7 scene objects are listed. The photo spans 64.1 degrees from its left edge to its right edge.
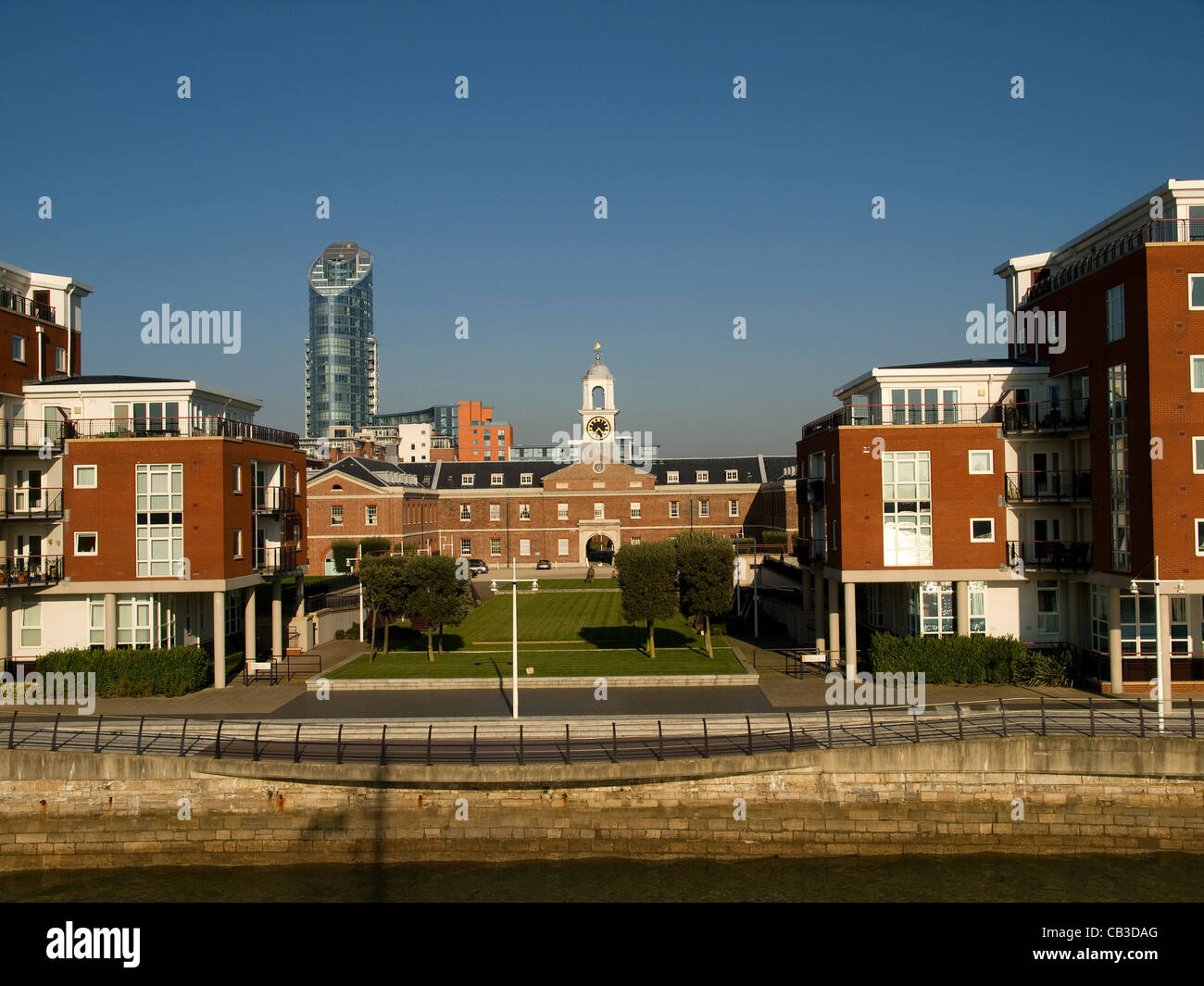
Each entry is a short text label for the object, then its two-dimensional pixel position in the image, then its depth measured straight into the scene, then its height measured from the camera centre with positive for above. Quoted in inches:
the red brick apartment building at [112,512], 1253.1 +13.6
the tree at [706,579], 1390.3 -93.0
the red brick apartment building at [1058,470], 1021.8 +50.8
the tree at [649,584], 1400.1 -100.4
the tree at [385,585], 1392.7 -96.4
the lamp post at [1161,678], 980.6 -174.4
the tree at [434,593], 1390.3 -108.0
